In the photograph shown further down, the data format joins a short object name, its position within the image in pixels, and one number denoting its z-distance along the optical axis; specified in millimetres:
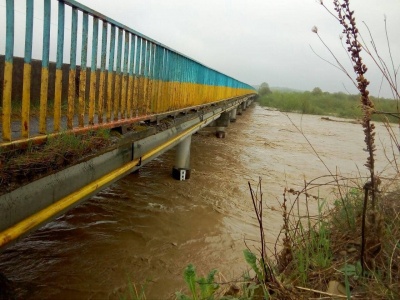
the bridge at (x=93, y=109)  2031
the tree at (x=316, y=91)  52062
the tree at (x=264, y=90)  58772
